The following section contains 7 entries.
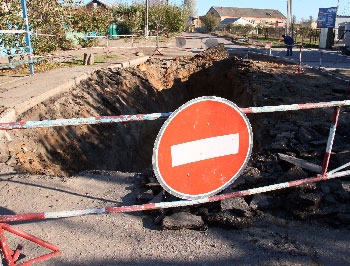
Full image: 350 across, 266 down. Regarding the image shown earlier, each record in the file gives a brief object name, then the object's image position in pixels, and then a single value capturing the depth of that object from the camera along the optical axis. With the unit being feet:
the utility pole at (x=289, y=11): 112.37
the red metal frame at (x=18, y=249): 8.51
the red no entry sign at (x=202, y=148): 8.79
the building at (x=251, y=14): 356.79
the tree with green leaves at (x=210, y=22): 247.29
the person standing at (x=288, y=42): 72.74
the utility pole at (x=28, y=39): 35.24
